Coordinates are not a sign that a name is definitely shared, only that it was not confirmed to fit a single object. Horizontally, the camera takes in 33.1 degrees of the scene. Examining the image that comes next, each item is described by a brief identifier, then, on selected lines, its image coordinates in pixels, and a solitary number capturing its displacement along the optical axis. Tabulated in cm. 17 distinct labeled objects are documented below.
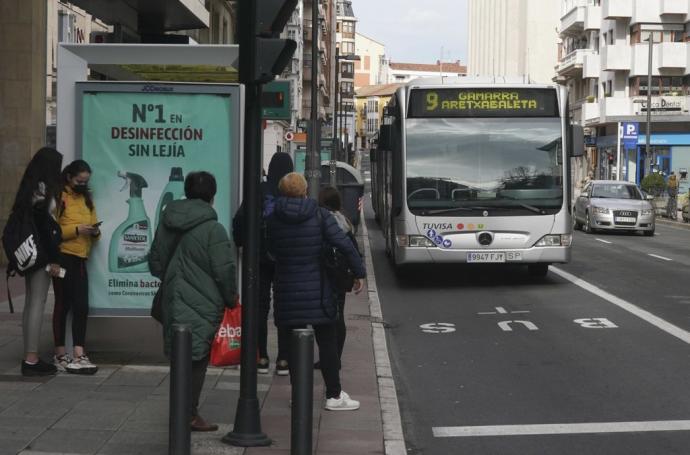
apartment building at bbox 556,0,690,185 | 6444
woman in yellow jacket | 897
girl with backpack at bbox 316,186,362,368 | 919
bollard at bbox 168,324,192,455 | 587
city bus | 1706
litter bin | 3362
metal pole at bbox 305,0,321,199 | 2097
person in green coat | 692
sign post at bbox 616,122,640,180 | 5588
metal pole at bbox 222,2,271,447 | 678
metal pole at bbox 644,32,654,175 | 5381
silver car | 3338
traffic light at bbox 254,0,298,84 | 661
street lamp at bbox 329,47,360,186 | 2782
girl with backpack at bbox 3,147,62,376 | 867
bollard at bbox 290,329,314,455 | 596
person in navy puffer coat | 790
